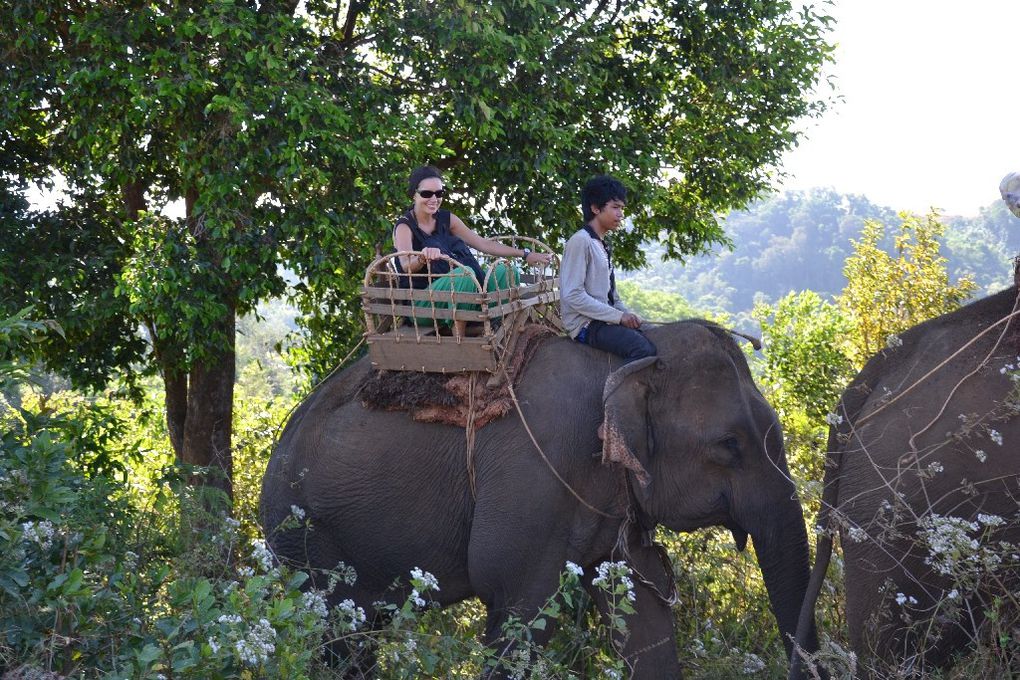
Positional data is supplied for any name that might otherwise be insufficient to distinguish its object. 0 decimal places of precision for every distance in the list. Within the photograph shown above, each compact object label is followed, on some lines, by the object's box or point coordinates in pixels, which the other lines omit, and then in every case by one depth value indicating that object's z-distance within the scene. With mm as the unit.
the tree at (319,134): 8641
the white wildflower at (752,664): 5637
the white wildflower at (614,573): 4414
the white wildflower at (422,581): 4293
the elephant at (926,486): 4957
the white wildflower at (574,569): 4500
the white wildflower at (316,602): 4230
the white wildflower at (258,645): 3580
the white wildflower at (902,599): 4740
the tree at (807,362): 13656
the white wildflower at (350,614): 4313
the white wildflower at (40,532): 4184
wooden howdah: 5863
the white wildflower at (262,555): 4340
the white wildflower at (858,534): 4742
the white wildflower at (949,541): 4477
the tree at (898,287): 13359
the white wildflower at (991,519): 4586
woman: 5973
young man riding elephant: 5949
